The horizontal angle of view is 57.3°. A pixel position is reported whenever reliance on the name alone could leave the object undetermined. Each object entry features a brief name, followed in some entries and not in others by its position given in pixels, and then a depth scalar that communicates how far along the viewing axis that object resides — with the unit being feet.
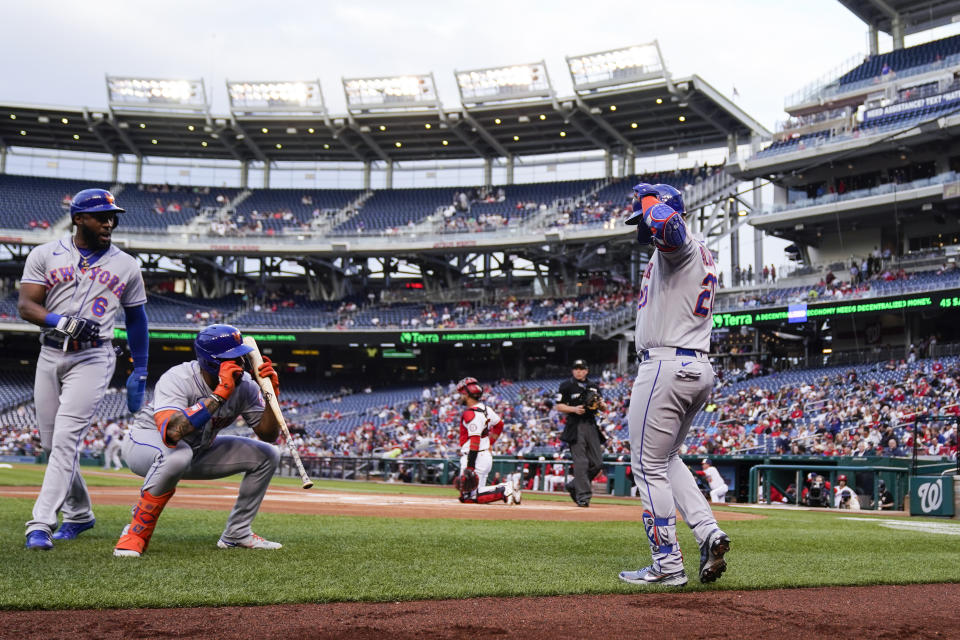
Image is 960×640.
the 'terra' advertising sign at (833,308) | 101.24
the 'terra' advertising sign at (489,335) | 132.77
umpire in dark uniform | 35.96
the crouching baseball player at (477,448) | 37.09
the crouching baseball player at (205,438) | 16.39
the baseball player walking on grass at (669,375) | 15.26
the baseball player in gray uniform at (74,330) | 17.87
